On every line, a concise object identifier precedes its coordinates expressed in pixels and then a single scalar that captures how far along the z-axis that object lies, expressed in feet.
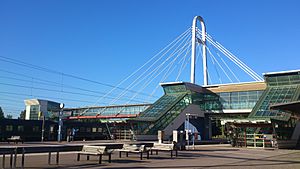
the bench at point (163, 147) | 45.26
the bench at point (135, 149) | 39.95
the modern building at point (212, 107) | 93.99
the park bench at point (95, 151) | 34.41
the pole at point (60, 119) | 80.95
